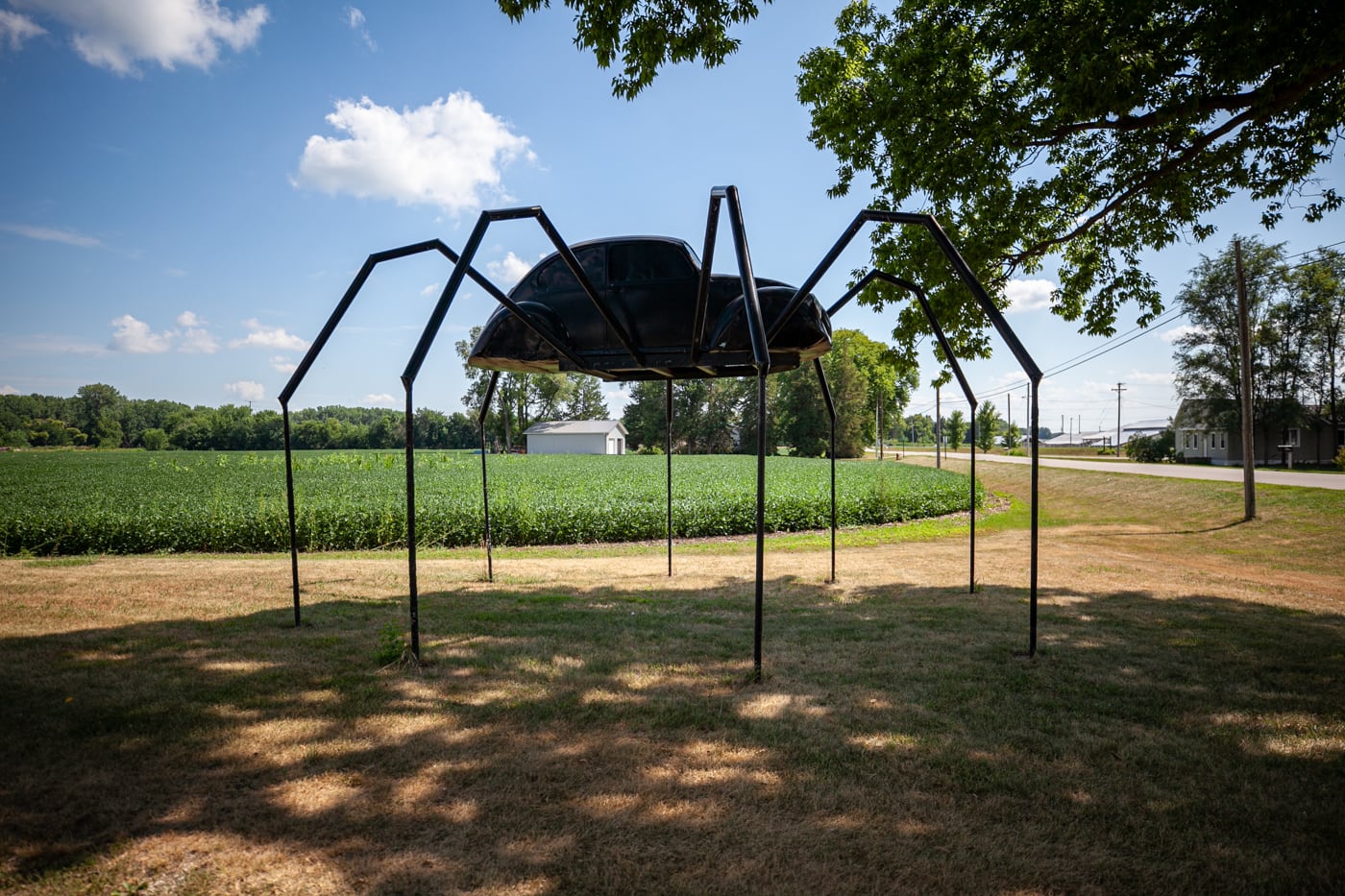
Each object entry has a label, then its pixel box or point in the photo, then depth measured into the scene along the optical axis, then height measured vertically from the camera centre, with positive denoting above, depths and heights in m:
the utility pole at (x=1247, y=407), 16.80 +0.94
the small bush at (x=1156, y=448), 50.50 -0.51
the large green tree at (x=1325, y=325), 38.94 +7.63
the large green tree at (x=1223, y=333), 40.72 +7.35
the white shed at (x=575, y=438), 71.56 +1.13
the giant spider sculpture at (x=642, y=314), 4.68 +1.18
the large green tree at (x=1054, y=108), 6.22 +3.90
